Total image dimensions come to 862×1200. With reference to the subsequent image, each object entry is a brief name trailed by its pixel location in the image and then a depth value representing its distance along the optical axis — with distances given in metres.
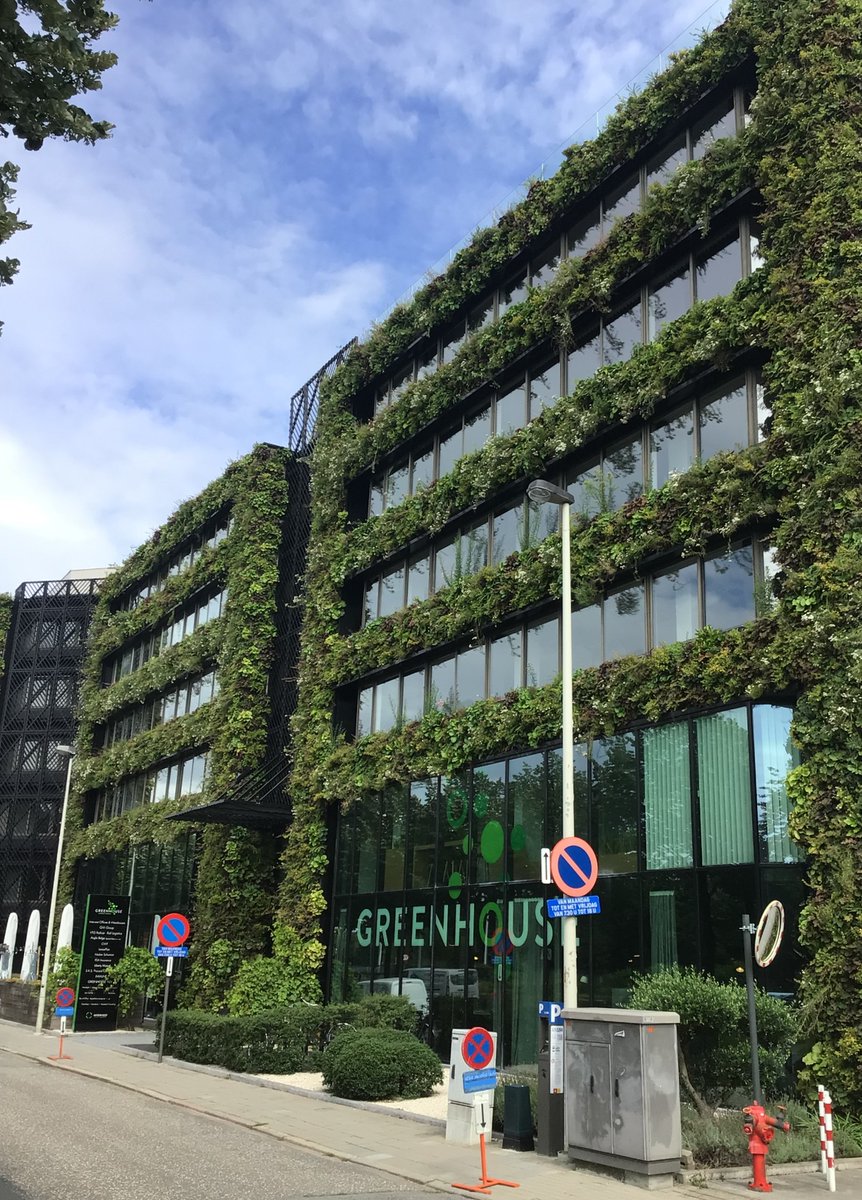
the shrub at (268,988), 26.41
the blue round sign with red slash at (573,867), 13.62
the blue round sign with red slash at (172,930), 23.34
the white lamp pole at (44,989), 31.91
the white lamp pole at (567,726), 13.59
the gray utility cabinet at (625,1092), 11.47
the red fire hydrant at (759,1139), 10.96
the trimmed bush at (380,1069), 17.48
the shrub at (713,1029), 13.00
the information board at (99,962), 29.91
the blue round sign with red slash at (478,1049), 12.48
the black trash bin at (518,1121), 13.38
